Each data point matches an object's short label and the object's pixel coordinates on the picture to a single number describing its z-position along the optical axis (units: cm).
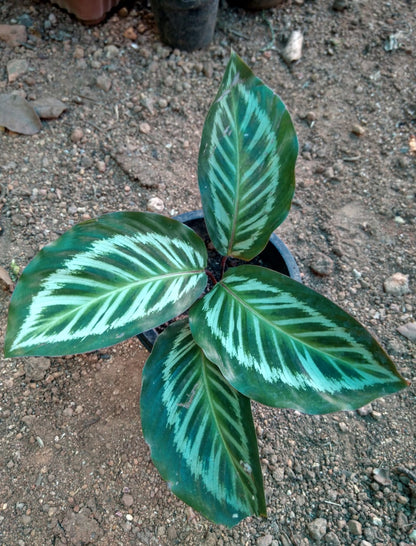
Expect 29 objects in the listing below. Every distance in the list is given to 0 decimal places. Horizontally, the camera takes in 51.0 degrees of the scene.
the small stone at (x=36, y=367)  41
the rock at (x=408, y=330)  46
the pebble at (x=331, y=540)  36
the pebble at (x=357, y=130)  58
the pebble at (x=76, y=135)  54
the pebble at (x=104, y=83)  58
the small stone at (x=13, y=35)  59
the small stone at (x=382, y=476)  39
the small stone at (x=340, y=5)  65
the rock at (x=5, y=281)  45
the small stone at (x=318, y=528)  36
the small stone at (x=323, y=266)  48
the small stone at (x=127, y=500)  37
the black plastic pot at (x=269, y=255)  38
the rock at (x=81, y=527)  36
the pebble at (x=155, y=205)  51
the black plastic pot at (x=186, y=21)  57
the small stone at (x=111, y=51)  60
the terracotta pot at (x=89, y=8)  59
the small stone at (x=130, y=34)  62
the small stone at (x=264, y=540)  36
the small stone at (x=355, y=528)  37
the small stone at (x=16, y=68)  57
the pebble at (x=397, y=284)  49
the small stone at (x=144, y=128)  56
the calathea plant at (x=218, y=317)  28
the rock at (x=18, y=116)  54
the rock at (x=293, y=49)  63
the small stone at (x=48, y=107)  55
